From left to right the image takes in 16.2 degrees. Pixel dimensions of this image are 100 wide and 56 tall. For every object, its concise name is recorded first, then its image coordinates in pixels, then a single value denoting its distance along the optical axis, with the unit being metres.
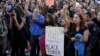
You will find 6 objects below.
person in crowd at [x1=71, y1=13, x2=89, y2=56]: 8.99
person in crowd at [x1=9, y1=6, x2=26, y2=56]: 11.41
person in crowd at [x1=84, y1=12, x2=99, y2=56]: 9.31
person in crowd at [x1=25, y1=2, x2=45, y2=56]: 10.88
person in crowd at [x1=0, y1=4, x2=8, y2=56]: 11.32
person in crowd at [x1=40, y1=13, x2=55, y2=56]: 10.00
